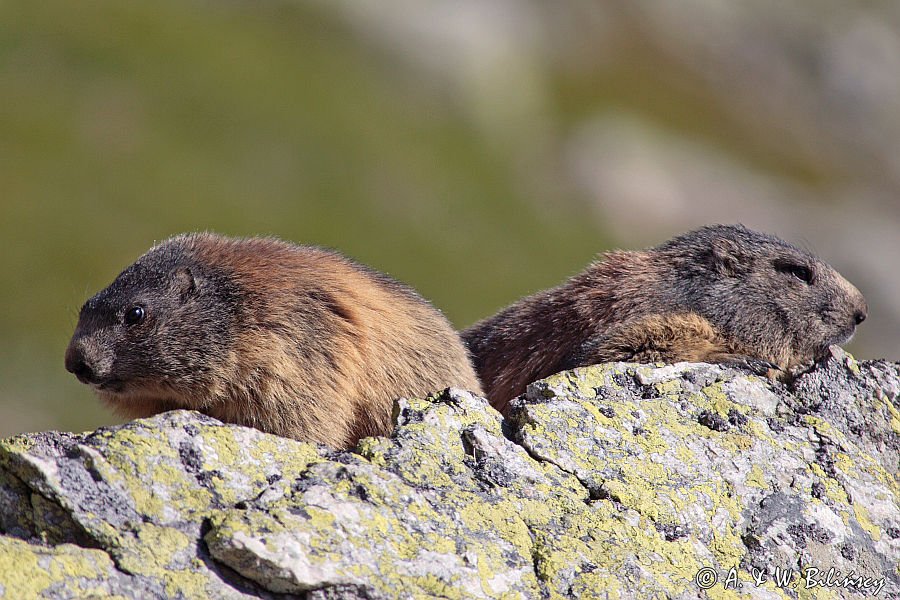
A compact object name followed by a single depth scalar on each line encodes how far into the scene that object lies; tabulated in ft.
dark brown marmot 67.00
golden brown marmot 55.36
